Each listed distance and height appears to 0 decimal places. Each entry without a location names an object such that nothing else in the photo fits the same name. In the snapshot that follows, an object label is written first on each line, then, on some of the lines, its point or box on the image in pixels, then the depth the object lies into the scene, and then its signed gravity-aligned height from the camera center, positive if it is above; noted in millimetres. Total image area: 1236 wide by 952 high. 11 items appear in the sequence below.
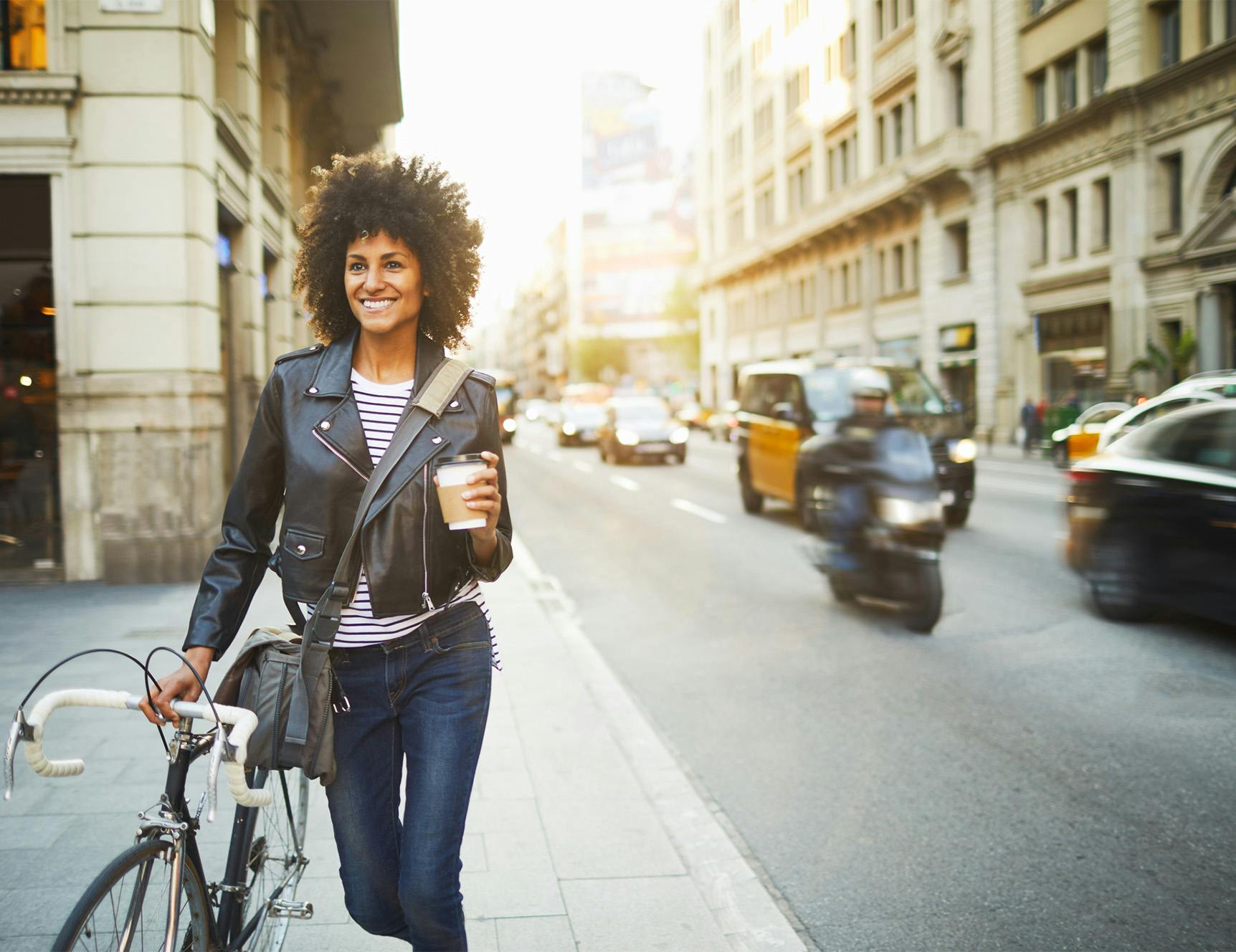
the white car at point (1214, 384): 9807 +174
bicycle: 2154 -872
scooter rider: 8719 -539
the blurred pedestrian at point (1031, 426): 29641 -486
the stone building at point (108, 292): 10328 +1143
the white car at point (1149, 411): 10234 -57
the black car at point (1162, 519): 7344 -762
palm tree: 24406 +970
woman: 2594 -337
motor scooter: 8344 -868
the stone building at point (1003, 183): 26562 +6483
